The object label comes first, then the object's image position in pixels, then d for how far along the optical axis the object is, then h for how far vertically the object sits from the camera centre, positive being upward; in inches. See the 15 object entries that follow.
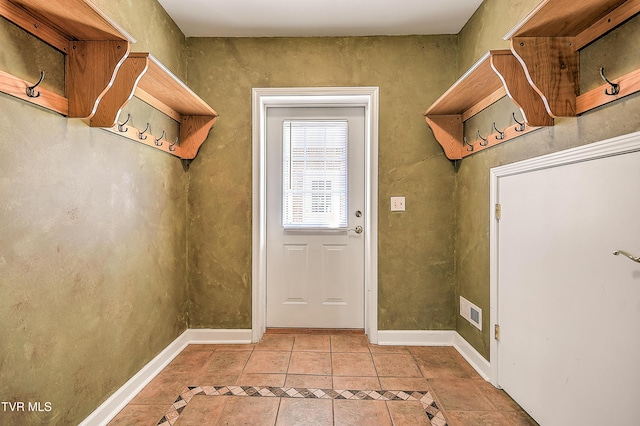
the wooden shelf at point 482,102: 62.9 +27.1
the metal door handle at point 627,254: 44.7 -5.2
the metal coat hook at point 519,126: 70.3 +18.1
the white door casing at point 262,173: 107.6 +12.6
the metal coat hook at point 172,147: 96.4 +18.4
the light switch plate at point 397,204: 107.8 +3.0
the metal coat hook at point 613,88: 48.4 +17.9
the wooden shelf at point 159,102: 64.0 +27.1
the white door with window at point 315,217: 116.9 -1.2
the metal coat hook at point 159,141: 87.1 +18.2
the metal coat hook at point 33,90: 50.4 +17.8
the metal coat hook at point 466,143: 95.5 +20.5
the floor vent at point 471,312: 90.7 -27.1
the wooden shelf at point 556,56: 53.6 +26.4
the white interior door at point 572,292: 46.9 -12.7
